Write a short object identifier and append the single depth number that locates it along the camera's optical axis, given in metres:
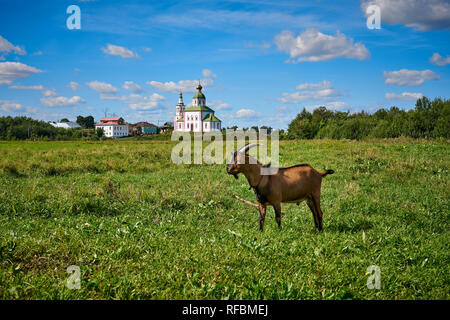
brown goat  5.93
